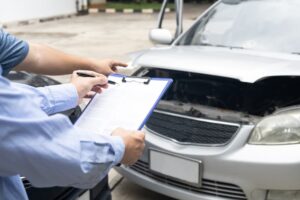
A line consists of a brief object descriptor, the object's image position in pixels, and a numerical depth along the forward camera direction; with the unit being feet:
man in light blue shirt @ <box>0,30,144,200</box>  3.62
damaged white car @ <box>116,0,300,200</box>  8.18
